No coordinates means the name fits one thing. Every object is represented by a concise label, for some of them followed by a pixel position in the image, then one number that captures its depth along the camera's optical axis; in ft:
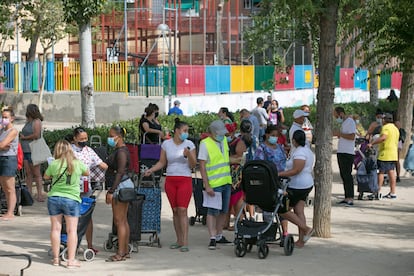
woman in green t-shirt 34.55
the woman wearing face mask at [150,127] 59.26
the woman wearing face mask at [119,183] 35.70
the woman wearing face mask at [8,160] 45.21
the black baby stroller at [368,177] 56.34
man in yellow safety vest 38.55
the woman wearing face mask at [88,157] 38.50
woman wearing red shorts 37.93
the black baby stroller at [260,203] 36.94
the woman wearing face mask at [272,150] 41.70
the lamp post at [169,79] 97.94
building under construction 136.77
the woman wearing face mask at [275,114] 79.53
